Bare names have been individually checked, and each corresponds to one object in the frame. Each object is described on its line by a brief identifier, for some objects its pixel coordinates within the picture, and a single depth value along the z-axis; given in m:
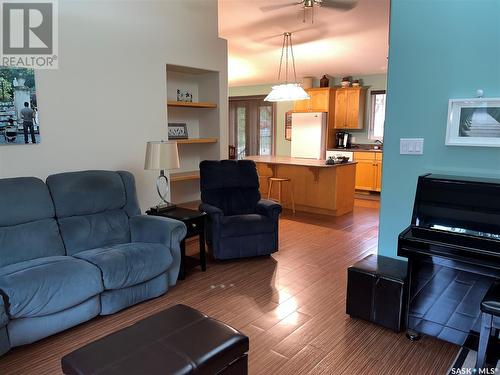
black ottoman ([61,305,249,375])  1.48
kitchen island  5.66
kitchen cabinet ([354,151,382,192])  7.39
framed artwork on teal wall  2.27
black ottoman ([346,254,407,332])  2.41
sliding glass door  9.64
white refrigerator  8.05
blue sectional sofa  2.25
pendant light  4.97
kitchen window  7.96
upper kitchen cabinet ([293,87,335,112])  8.05
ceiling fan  3.83
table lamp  3.35
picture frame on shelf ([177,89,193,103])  4.61
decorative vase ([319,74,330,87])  8.15
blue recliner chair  3.69
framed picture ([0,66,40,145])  2.91
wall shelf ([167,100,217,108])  4.20
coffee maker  8.22
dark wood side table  3.35
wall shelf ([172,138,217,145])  4.34
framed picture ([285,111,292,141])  9.20
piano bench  1.81
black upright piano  2.09
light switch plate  2.60
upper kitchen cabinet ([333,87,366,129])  7.91
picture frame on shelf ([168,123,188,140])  4.51
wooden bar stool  6.00
